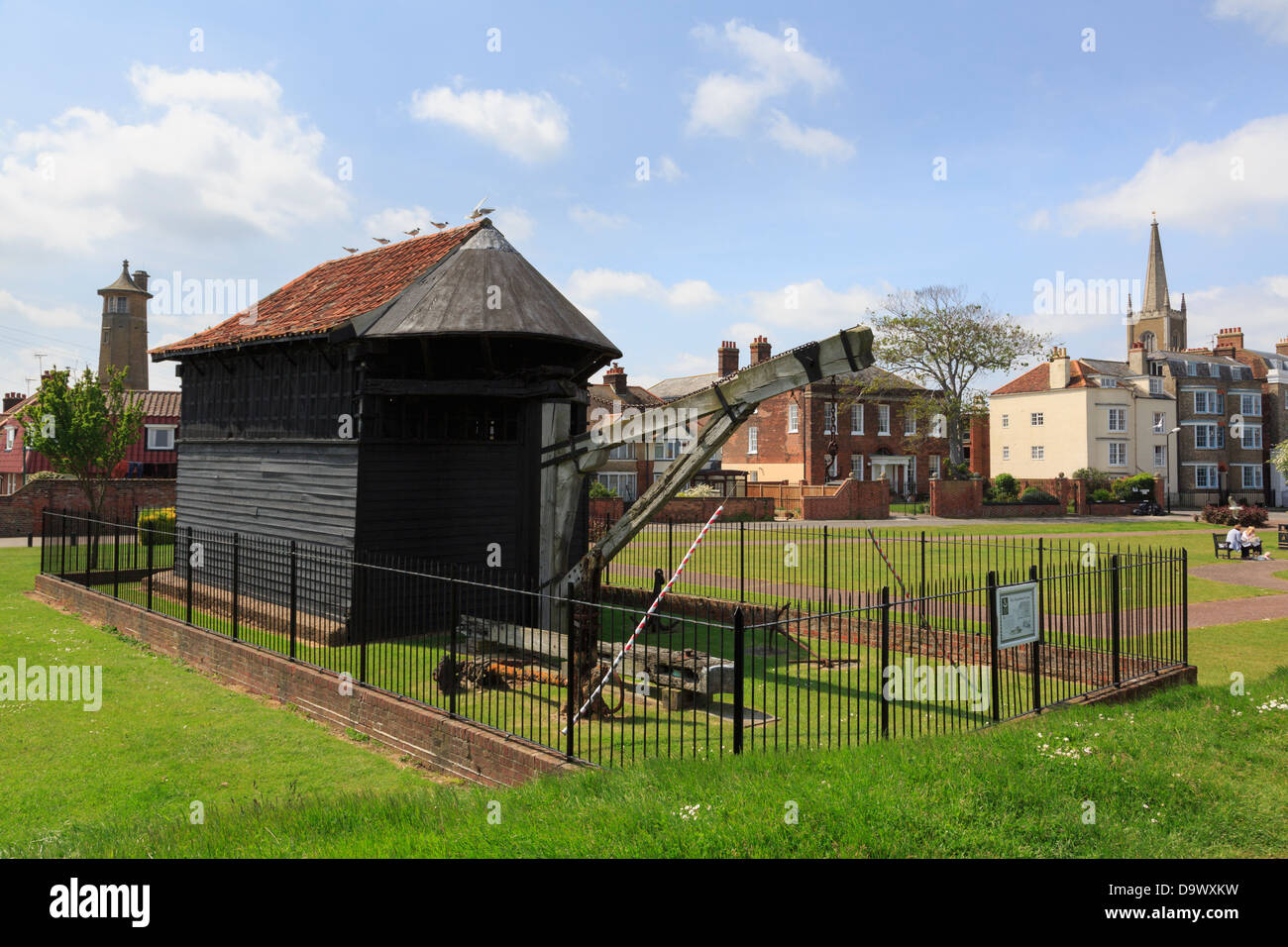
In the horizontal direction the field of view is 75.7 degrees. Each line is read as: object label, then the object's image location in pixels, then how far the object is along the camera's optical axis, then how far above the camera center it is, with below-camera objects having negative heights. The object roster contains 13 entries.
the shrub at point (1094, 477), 55.12 +0.25
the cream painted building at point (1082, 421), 59.38 +4.48
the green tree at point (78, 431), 30.92 +1.84
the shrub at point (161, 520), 26.73 -1.35
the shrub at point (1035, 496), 50.94 -0.94
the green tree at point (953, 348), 50.50 +8.16
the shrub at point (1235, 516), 36.66 -1.66
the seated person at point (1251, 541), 27.30 -1.97
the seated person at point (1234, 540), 27.57 -1.96
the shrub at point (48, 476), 35.38 +0.11
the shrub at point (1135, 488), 54.50 -0.47
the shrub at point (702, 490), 42.50 -0.51
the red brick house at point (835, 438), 53.09 +2.88
